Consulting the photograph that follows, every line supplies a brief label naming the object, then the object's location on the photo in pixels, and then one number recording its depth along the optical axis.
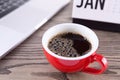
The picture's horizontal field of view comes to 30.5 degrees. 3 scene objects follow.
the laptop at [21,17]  0.43
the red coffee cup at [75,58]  0.35
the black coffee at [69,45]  0.38
